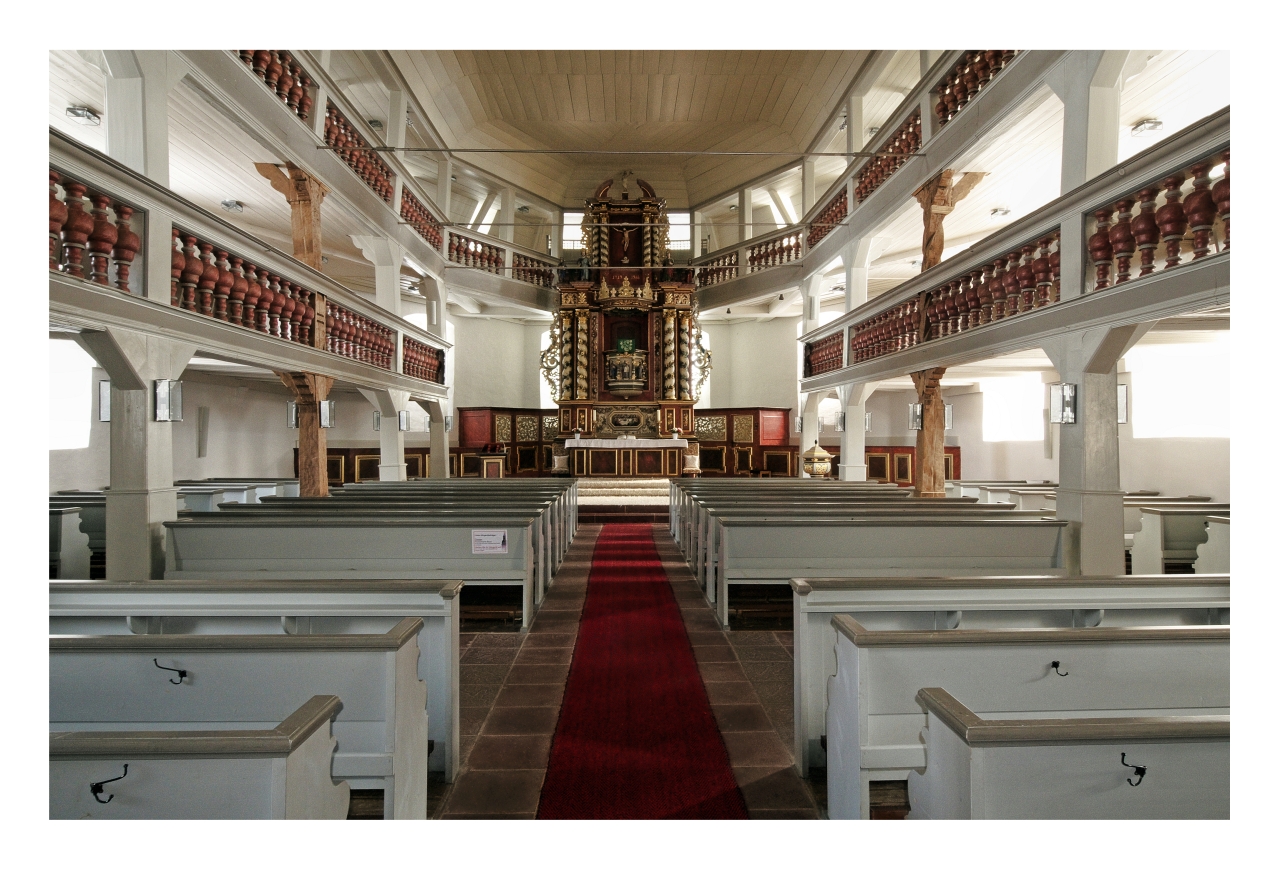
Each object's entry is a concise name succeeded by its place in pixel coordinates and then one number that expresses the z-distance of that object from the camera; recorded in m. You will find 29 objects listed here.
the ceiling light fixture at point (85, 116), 7.55
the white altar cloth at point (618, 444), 14.17
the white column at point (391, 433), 9.81
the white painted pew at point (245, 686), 2.13
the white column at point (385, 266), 10.07
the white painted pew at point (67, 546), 5.82
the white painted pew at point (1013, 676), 2.20
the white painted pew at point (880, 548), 4.97
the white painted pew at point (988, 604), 2.96
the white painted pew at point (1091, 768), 1.48
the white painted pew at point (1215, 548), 5.57
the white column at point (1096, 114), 5.02
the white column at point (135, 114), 4.77
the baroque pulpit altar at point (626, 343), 15.31
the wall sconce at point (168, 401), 4.66
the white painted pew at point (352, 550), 4.87
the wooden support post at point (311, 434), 7.48
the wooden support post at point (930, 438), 8.03
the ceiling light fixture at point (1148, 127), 7.93
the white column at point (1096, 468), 4.79
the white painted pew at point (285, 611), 2.94
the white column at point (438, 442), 12.46
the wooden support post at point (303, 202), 7.52
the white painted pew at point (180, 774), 1.43
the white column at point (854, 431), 10.26
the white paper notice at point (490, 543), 5.07
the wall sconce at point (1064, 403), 4.88
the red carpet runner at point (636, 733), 2.60
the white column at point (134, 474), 4.56
